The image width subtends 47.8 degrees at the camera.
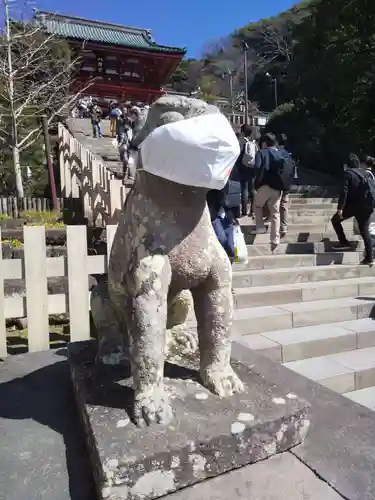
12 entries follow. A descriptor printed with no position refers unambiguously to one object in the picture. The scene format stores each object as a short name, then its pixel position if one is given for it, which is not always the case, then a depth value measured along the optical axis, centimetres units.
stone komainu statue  154
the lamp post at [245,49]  2439
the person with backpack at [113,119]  1541
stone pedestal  132
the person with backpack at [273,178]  626
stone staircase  370
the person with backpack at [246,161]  644
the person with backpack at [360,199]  605
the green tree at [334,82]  1485
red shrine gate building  2708
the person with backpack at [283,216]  700
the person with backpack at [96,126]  1686
